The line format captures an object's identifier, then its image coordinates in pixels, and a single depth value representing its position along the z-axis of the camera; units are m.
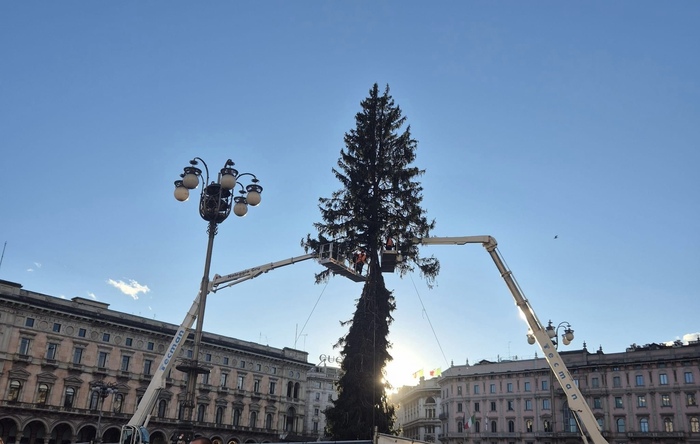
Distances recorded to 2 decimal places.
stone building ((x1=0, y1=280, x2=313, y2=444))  56.81
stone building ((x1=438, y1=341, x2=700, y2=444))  67.81
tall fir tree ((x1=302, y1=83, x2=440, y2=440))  25.00
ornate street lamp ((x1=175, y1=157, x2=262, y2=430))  13.86
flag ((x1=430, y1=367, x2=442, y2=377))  86.56
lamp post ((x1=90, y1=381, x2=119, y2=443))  54.64
